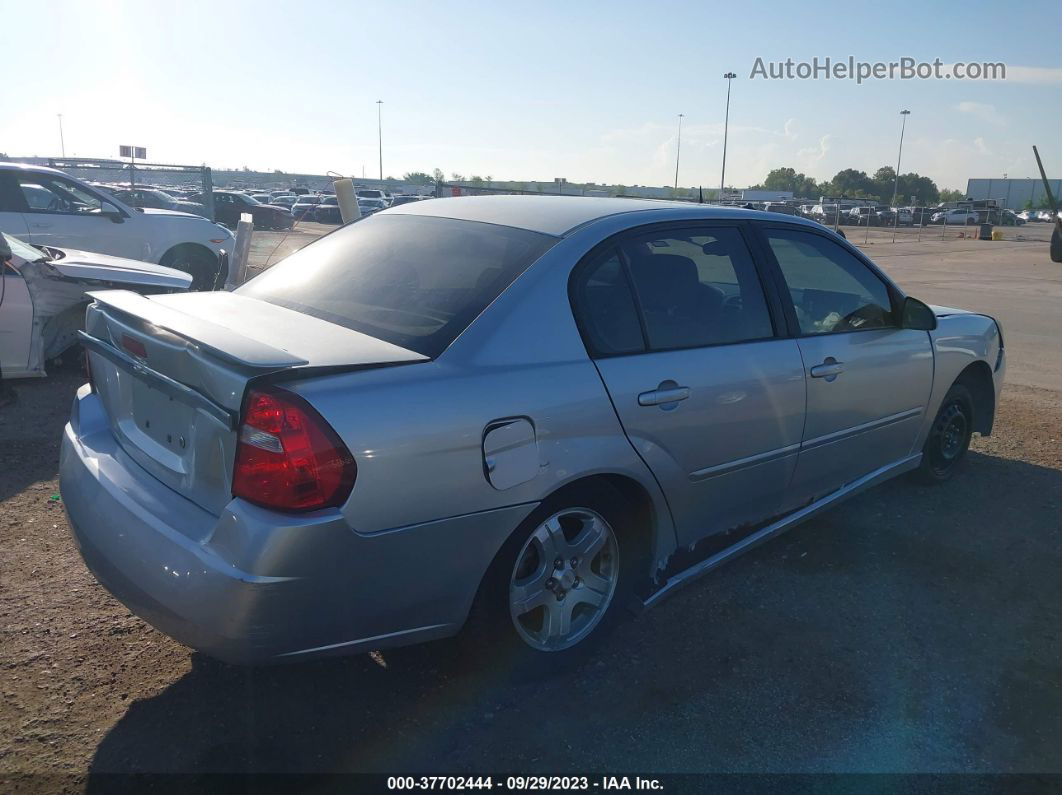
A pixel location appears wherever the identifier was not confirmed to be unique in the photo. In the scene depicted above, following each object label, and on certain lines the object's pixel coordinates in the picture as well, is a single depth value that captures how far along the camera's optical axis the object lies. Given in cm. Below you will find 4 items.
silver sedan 240
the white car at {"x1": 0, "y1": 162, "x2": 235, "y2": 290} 969
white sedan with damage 625
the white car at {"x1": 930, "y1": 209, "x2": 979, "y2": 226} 5653
